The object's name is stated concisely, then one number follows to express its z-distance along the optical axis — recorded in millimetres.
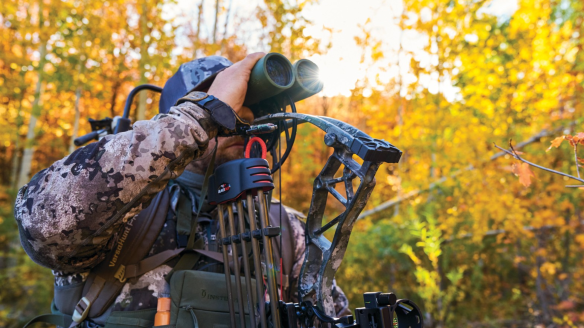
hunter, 1277
